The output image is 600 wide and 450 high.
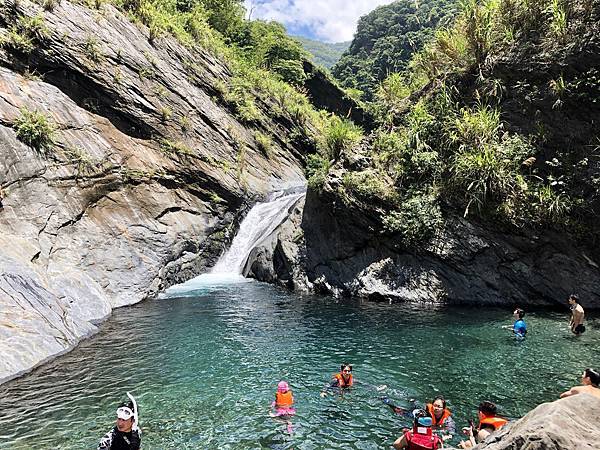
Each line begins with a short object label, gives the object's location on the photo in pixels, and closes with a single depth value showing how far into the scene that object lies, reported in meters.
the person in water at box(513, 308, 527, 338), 13.44
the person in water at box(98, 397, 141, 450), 5.78
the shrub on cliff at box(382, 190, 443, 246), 19.00
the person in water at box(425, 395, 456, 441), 8.09
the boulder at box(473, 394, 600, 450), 3.62
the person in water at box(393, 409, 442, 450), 6.72
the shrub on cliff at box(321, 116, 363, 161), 23.08
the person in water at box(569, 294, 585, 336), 13.12
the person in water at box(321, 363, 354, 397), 9.88
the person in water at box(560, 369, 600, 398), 7.04
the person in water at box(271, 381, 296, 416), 8.82
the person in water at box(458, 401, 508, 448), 6.84
